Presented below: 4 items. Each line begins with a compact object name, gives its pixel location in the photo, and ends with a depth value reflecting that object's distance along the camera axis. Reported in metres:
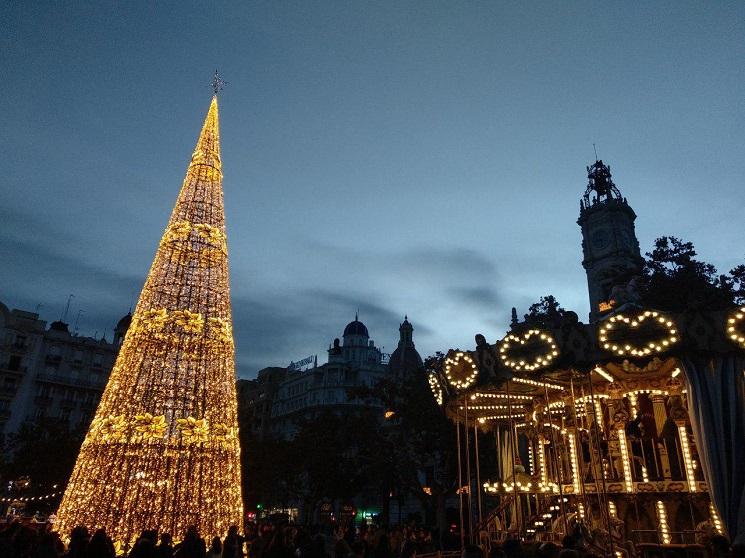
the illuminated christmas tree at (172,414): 12.79
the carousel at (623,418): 9.95
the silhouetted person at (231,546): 11.05
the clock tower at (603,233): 53.31
